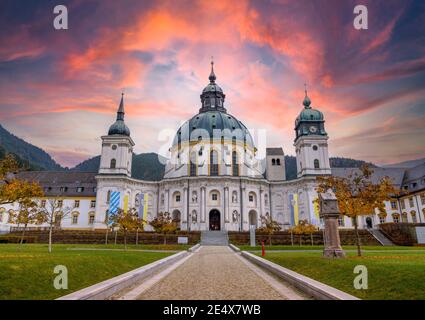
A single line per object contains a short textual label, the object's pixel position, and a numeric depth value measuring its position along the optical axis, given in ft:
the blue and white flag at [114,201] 196.50
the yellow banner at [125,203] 204.68
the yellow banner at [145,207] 219.61
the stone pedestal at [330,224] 50.72
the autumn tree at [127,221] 107.14
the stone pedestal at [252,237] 129.90
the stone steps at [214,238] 148.56
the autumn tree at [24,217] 94.62
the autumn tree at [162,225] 127.08
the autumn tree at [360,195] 58.95
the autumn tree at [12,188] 58.95
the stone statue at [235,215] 203.09
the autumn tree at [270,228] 126.97
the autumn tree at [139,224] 115.44
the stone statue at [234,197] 208.03
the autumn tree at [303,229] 129.29
